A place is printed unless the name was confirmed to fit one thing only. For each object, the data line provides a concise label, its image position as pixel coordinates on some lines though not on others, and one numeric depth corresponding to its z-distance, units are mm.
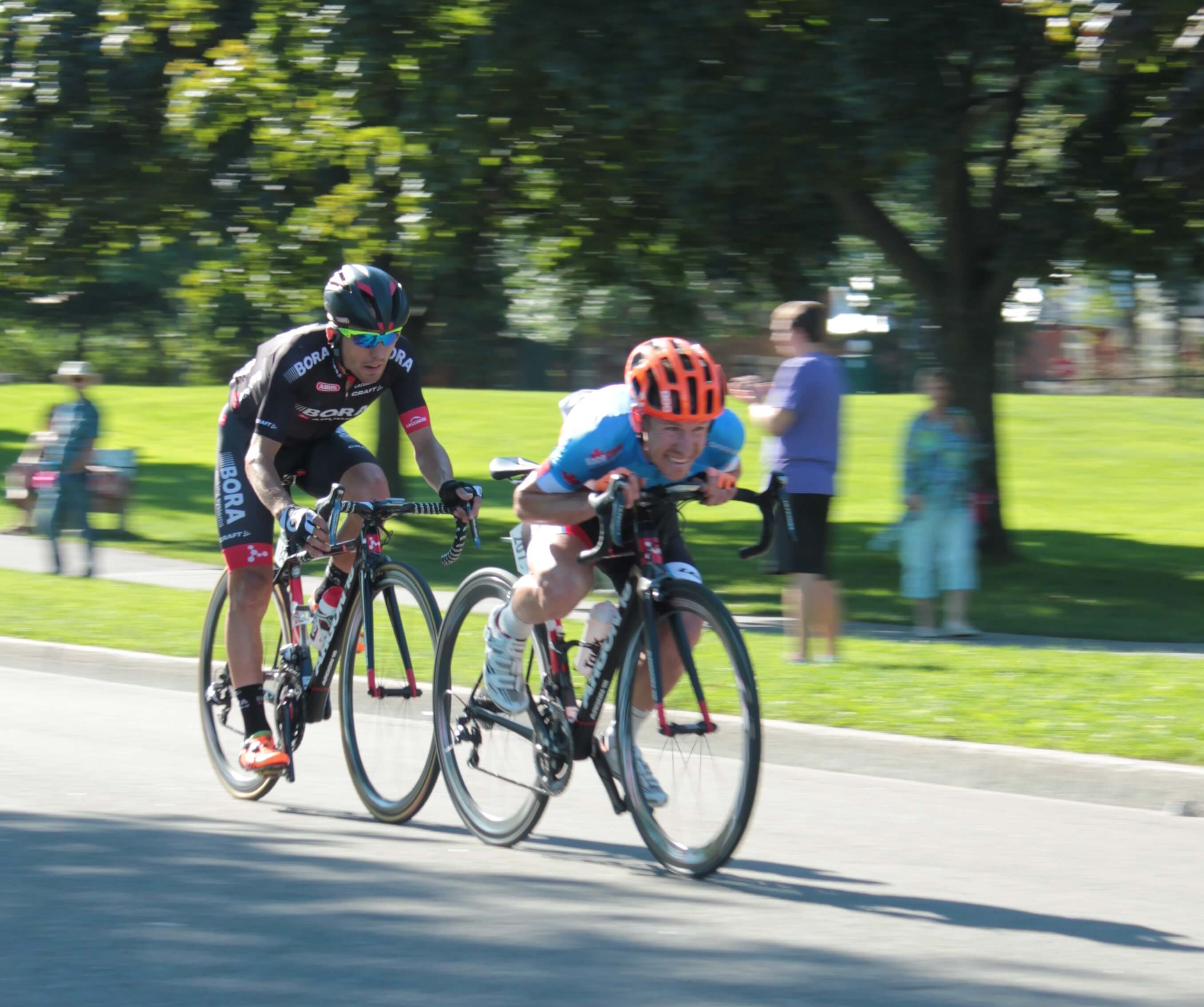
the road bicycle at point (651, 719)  10672
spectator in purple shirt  20187
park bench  39031
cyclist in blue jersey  10727
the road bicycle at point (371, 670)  12625
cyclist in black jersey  12164
